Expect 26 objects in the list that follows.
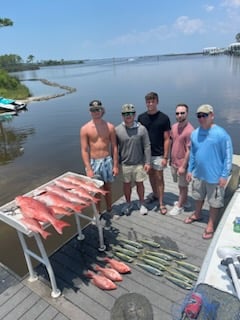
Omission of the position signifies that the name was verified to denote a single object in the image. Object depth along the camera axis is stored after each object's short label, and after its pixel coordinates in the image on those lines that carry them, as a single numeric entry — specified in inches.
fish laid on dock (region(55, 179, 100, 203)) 117.8
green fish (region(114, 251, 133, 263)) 133.8
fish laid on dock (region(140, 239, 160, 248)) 143.7
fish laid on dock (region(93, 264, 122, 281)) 122.0
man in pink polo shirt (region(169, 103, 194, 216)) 150.2
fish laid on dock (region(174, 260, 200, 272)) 124.2
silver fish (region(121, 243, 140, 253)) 140.2
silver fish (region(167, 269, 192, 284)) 117.9
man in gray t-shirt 153.9
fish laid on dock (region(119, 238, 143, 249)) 143.7
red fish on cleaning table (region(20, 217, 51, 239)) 98.4
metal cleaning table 102.2
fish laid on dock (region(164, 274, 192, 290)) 114.5
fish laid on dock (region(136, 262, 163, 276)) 123.9
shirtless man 148.3
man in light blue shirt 128.3
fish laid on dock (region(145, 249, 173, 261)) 132.9
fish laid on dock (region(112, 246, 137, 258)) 137.1
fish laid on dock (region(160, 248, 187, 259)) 133.4
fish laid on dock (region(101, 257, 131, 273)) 126.2
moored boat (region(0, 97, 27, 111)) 826.2
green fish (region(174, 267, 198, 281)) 119.2
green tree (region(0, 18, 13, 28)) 1094.4
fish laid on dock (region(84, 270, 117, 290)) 117.6
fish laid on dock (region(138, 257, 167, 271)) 126.6
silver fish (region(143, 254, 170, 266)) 130.0
